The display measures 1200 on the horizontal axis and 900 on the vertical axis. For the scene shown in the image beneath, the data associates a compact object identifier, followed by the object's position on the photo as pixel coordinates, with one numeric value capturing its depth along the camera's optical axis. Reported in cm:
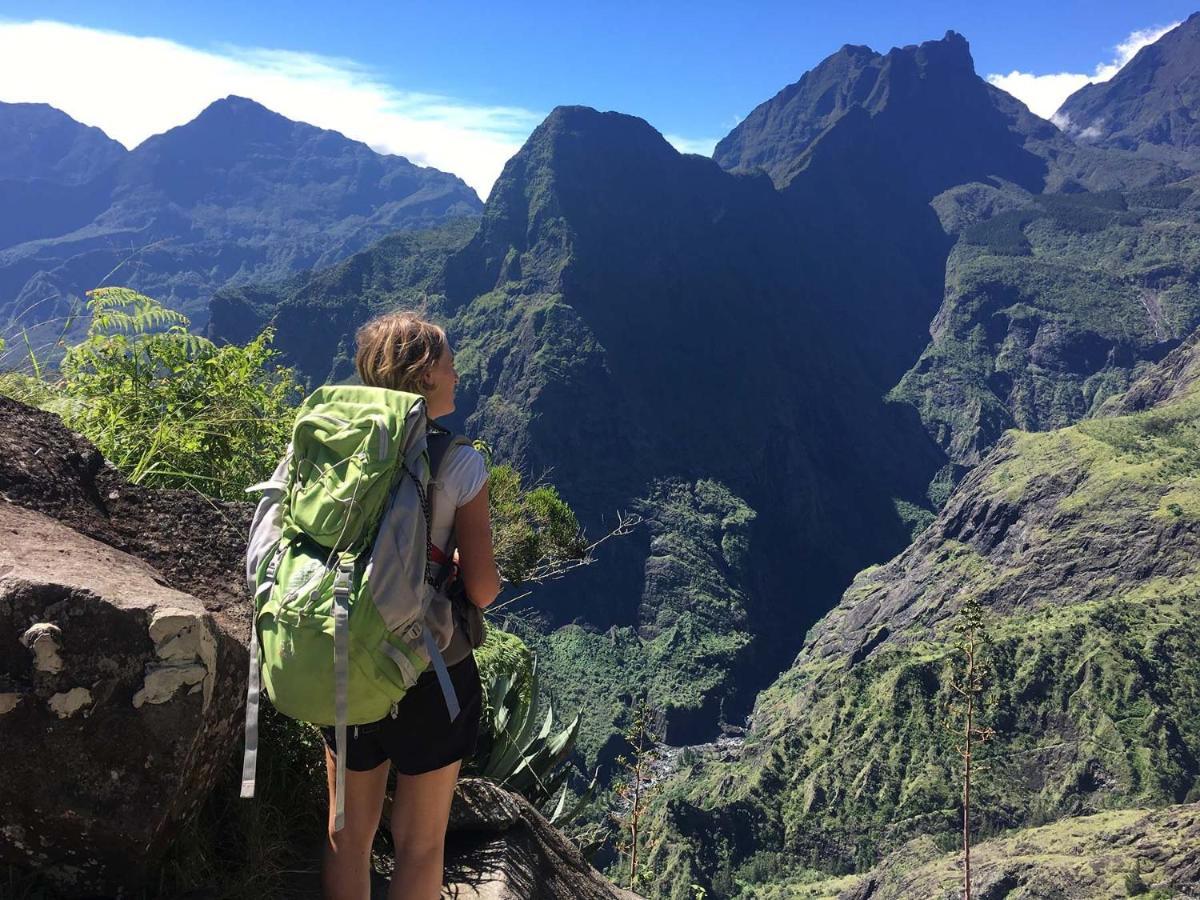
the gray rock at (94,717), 227
